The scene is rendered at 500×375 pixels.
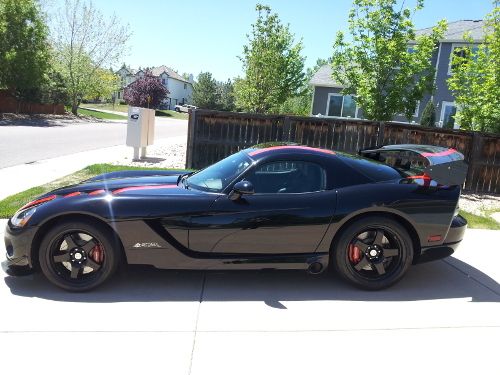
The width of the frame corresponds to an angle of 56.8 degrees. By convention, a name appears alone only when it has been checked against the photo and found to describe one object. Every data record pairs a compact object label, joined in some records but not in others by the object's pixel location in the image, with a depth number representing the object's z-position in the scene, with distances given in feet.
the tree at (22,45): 86.38
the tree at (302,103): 97.30
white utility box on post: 37.96
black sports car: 12.84
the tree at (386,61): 35.99
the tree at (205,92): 209.77
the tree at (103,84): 133.52
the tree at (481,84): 33.99
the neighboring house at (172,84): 309.59
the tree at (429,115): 82.02
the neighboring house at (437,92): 88.18
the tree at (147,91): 201.67
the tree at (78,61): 125.70
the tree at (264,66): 56.44
